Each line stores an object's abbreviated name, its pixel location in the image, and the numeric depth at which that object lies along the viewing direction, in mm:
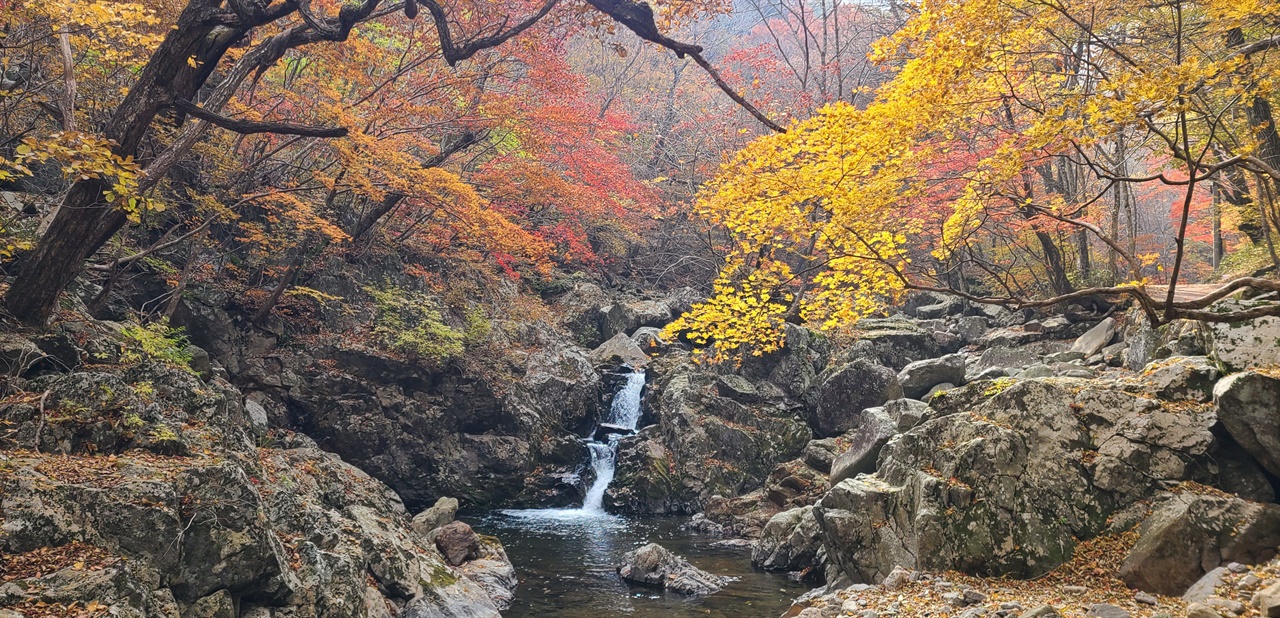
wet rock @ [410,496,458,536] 12320
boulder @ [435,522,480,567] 11266
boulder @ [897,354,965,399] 16109
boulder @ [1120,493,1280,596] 6145
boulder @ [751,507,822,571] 11664
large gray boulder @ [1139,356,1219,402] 7480
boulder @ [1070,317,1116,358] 13266
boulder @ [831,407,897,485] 11773
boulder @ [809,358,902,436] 18219
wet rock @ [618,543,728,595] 10703
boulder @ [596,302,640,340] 24766
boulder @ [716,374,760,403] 19266
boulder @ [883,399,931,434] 11281
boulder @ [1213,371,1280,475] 6426
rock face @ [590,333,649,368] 22734
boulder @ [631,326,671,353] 22844
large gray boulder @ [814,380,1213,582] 7250
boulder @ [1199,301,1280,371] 7215
